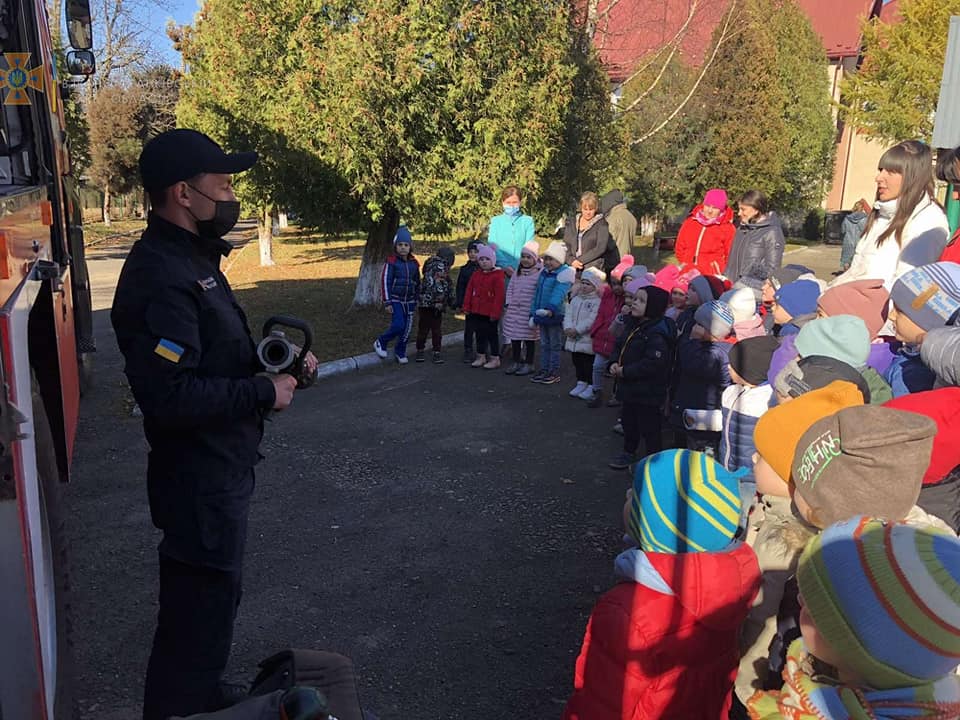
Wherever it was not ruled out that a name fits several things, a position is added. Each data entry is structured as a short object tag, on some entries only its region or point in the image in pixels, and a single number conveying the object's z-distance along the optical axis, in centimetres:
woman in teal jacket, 967
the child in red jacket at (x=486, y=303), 884
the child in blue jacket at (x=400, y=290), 899
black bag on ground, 198
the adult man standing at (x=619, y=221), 1084
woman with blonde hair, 934
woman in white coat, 536
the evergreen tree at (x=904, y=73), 1945
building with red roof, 1941
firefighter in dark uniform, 254
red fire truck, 225
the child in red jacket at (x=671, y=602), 246
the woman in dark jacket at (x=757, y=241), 786
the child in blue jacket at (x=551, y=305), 836
